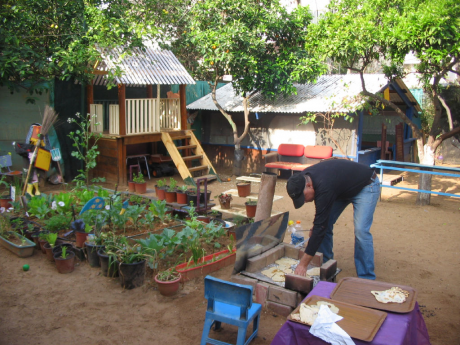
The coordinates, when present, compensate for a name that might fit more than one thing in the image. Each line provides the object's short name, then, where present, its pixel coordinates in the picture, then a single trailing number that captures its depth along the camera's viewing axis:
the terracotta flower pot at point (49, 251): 5.36
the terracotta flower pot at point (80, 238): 5.48
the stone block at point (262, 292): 4.09
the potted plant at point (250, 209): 7.41
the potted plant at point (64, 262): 5.02
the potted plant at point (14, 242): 5.55
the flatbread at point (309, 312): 2.65
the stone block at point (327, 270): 4.04
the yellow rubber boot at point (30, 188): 7.73
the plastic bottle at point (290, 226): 6.93
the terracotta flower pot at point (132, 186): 9.48
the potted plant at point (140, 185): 9.38
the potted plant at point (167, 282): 4.43
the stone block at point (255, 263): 4.39
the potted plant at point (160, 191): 8.18
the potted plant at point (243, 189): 8.48
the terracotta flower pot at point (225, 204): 7.85
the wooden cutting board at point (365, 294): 2.84
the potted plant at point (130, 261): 4.62
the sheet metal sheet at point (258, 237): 4.21
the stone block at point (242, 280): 4.17
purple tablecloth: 2.47
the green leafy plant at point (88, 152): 7.96
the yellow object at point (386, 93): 12.16
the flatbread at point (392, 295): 2.91
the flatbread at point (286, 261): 4.68
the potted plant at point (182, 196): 7.70
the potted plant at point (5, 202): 7.37
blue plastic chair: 3.23
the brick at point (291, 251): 4.84
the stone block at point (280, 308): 3.96
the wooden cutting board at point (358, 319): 2.48
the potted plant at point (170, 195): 7.88
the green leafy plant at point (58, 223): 5.98
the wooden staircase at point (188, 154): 11.03
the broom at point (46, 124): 7.88
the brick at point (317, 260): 4.45
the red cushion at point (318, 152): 11.55
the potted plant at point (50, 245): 5.37
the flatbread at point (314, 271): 4.38
